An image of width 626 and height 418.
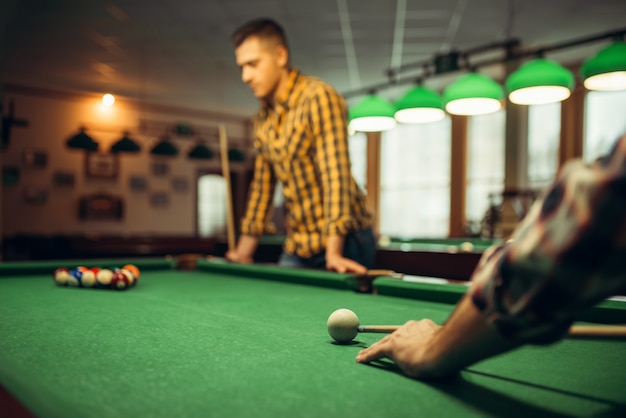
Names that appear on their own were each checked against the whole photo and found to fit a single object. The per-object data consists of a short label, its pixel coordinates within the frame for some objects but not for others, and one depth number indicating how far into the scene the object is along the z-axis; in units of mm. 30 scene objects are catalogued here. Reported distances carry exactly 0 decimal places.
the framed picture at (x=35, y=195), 9367
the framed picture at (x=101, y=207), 9805
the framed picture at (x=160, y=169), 10688
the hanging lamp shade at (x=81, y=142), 6773
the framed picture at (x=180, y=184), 10969
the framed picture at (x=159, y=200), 10680
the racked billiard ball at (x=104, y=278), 2229
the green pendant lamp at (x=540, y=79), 3744
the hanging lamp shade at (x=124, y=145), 7242
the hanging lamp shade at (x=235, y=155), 8602
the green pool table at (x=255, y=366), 764
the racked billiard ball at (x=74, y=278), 2277
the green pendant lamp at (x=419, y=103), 4613
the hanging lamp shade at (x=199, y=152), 7898
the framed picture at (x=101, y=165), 9883
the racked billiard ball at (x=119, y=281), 2213
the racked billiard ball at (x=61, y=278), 2293
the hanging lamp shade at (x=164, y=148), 7499
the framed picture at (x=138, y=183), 10398
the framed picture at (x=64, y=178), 9586
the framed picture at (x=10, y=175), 9055
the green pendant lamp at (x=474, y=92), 4164
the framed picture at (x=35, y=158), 9320
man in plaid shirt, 2525
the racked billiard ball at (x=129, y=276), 2243
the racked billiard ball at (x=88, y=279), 2266
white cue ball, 1196
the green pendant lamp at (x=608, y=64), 3588
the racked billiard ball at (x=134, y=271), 2331
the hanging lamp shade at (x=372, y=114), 5145
